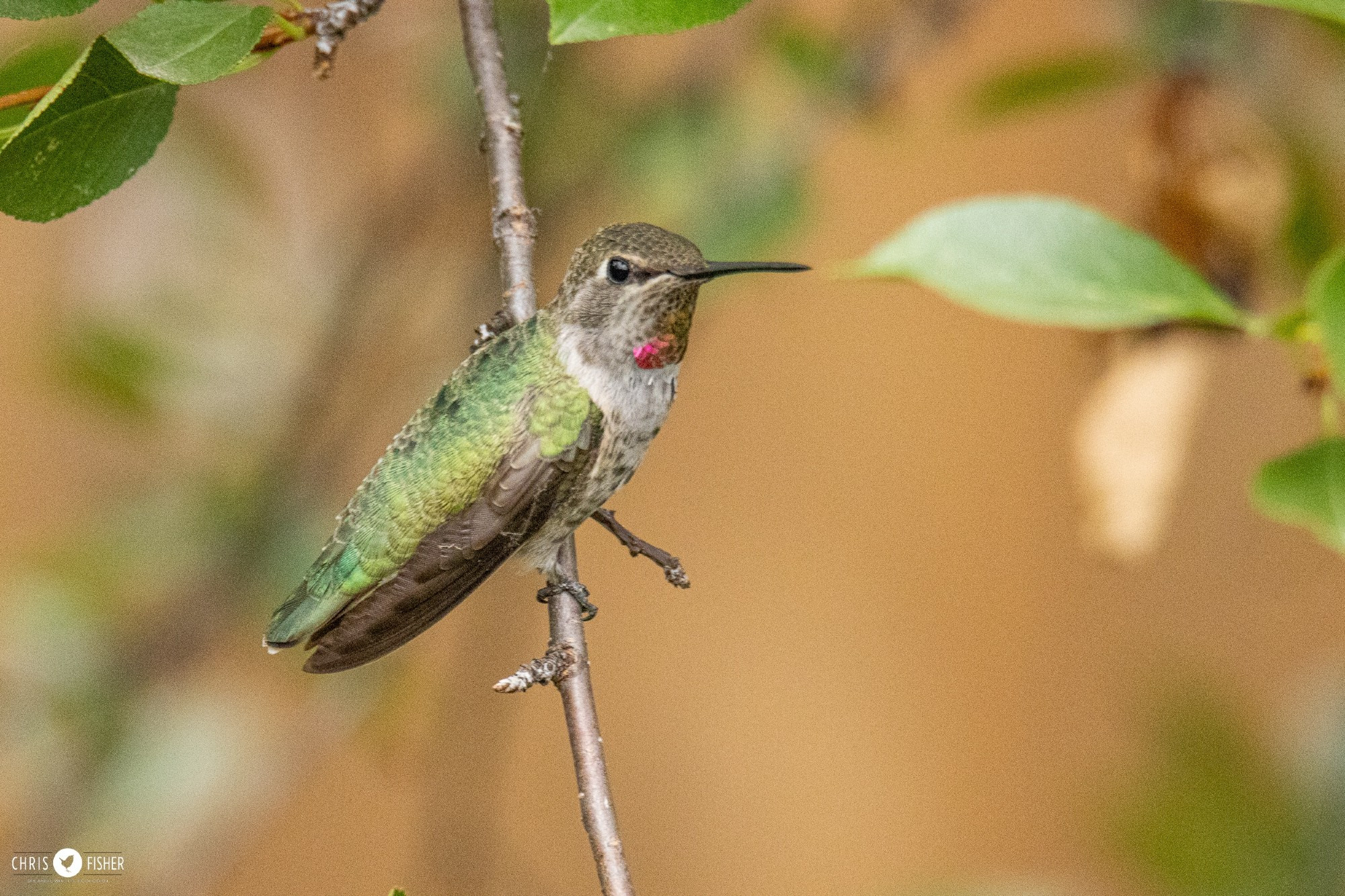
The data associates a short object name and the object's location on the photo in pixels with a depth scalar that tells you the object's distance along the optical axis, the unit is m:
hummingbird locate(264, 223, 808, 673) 3.14
